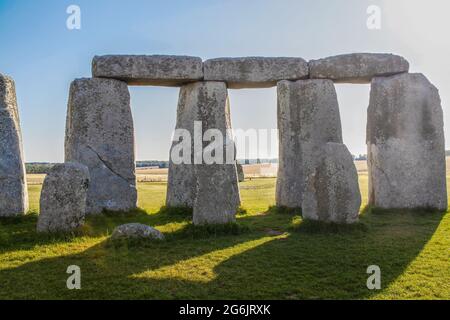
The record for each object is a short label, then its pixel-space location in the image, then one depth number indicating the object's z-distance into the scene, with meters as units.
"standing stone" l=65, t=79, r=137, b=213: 13.99
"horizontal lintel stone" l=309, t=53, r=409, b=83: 14.50
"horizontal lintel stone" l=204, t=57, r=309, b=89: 14.18
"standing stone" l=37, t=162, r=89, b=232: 9.86
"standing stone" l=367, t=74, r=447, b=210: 14.05
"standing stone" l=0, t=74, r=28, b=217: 12.43
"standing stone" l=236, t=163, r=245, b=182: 27.26
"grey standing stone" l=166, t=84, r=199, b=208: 14.53
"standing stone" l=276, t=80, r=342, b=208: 14.59
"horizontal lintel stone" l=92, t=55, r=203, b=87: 14.03
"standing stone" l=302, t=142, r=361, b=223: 10.37
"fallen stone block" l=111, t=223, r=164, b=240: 9.41
